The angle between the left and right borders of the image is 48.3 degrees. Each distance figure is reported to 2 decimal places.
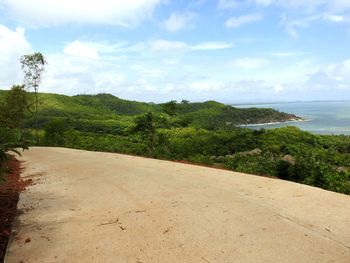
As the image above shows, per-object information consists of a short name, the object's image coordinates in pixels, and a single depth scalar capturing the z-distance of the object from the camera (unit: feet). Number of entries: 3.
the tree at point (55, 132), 126.23
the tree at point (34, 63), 127.85
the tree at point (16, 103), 122.72
